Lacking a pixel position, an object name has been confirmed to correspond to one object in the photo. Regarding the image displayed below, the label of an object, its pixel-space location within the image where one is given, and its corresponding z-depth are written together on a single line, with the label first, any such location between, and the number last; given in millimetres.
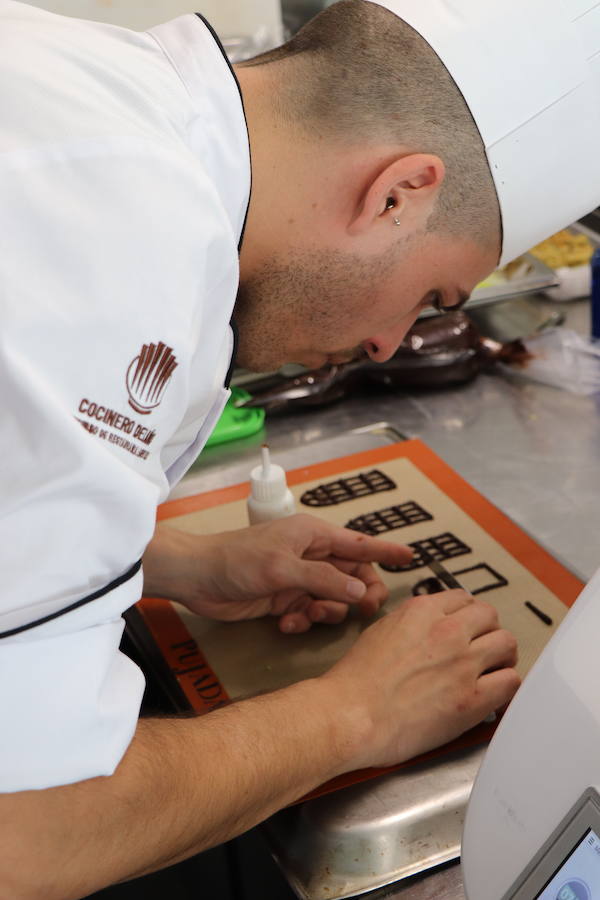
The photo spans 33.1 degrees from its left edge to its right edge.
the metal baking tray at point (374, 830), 724
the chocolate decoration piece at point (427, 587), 1010
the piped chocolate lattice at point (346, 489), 1176
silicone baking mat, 931
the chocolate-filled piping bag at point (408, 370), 1352
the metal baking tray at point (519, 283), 1489
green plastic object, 1314
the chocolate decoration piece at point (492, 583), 1002
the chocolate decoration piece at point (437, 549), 1053
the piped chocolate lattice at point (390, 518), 1114
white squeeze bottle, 1071
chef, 627
